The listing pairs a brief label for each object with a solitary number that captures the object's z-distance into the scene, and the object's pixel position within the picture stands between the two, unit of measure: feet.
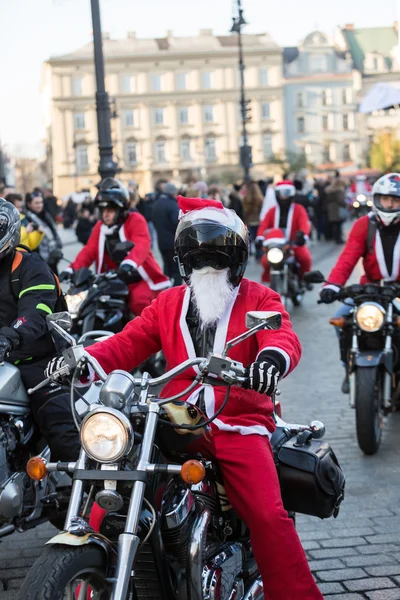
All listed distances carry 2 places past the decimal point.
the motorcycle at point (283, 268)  44.52
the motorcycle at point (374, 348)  21.36
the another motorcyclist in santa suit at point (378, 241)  23.91
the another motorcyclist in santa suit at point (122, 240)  29.68
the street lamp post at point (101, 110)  40.14
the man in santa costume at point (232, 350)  11.22
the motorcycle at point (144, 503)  9.33
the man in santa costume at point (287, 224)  45.57
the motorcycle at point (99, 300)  27.34
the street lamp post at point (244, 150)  100.27
